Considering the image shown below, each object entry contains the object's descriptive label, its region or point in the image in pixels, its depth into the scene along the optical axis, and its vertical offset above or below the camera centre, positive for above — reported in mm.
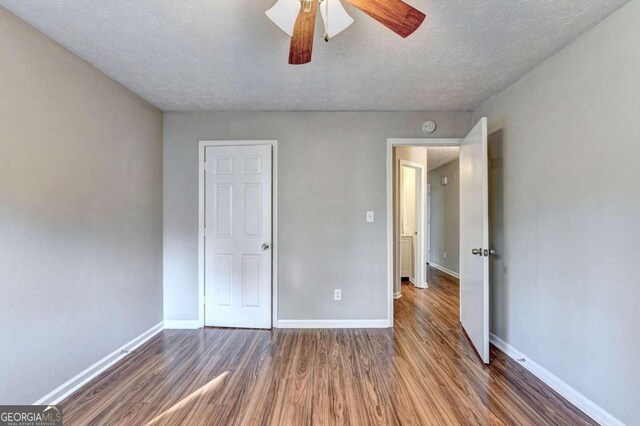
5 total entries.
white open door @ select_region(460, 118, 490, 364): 2324 -219
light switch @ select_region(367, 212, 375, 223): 3115 -21
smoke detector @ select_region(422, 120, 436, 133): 3094 +961
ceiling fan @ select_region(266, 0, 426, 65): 1259 +946
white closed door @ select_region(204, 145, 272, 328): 3094 -215
